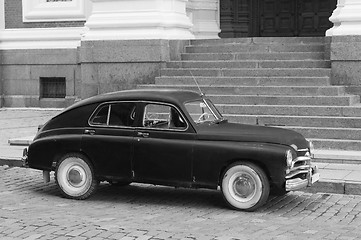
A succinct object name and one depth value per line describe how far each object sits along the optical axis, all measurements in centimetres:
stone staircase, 1294
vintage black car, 871
